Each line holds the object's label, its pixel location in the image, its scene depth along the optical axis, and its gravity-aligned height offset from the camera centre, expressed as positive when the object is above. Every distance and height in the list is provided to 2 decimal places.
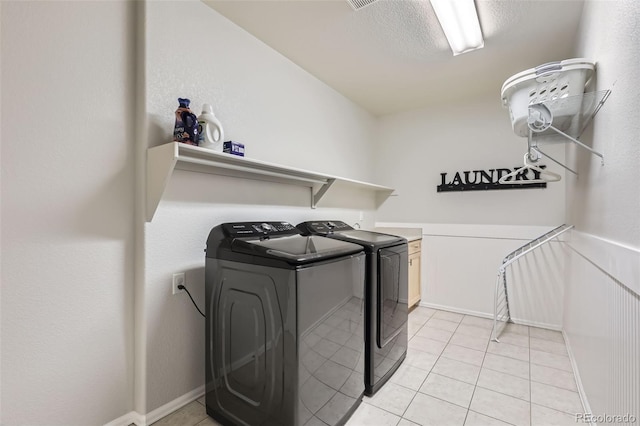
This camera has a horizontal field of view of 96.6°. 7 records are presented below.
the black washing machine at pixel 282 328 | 1.31 -0.60
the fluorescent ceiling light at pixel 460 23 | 1.86 +1.35
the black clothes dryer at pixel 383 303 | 1.85 -0.64
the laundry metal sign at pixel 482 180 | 3.03 +0.37
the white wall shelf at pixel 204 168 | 1.48 +0.28
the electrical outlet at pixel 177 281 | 1.70 -0.43
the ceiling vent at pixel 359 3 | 1.86 +1.37
